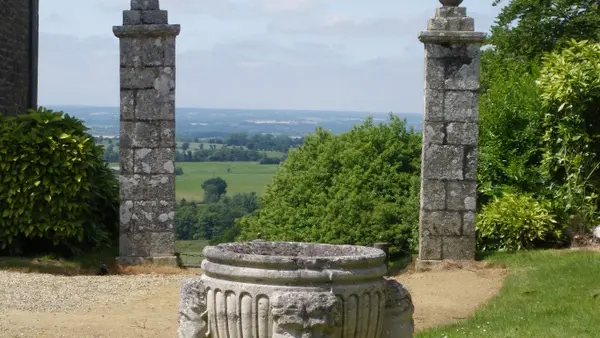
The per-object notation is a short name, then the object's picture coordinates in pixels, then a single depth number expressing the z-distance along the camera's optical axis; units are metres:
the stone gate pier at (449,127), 11.24
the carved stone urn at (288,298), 5.40
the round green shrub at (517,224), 11.80
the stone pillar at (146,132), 11.21
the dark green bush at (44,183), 11.18
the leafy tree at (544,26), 18.39
